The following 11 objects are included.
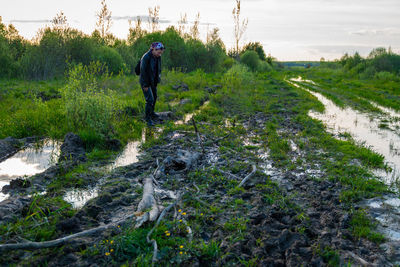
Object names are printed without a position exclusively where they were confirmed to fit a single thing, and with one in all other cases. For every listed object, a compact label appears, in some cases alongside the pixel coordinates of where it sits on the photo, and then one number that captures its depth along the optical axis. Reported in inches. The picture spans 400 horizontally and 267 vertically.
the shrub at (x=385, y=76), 972.6
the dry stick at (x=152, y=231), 103.7
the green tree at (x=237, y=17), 1270.9
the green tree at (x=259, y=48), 2216.5
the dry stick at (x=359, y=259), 104.0
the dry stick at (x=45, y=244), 105.4
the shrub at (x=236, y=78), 650.2
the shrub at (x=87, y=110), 265.6
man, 306.4
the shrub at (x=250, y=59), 1567.4
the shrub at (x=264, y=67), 1611.7
